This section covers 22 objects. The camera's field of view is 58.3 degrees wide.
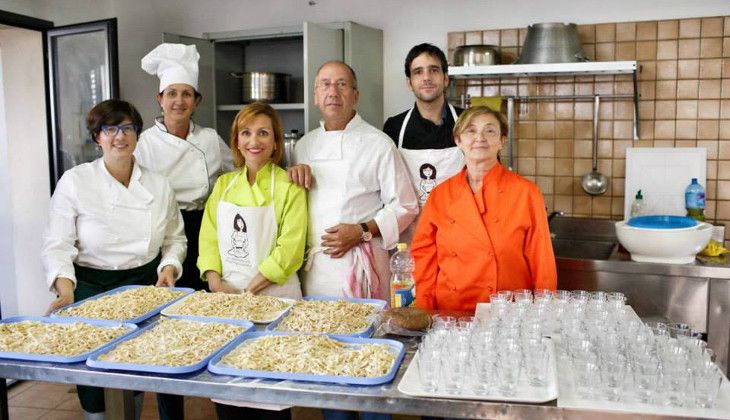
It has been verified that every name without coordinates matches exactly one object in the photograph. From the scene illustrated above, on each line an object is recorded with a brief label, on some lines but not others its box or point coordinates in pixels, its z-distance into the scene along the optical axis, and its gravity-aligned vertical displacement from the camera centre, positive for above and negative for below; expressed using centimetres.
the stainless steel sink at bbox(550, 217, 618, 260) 337 -43
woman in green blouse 230 -23
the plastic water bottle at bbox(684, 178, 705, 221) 323 -23
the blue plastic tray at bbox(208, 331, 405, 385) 139 -47
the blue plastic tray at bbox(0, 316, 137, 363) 156 -46
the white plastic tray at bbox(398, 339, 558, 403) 129 -48
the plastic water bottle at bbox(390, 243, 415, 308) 214 -42
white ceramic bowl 276 -38
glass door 338 +38
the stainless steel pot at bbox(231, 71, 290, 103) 372 +41
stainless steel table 129 -50
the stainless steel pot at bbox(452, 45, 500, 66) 331 +51
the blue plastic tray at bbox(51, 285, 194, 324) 186 -44
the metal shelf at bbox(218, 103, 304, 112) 367 +29
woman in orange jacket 208 -24
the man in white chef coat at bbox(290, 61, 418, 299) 247 -16
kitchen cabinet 340 +55
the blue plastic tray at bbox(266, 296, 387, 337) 169 -45
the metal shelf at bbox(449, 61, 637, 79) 305 +41
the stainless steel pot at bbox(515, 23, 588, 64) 319 +54
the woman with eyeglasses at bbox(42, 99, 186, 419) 232 -22
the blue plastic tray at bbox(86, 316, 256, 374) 147 -47
